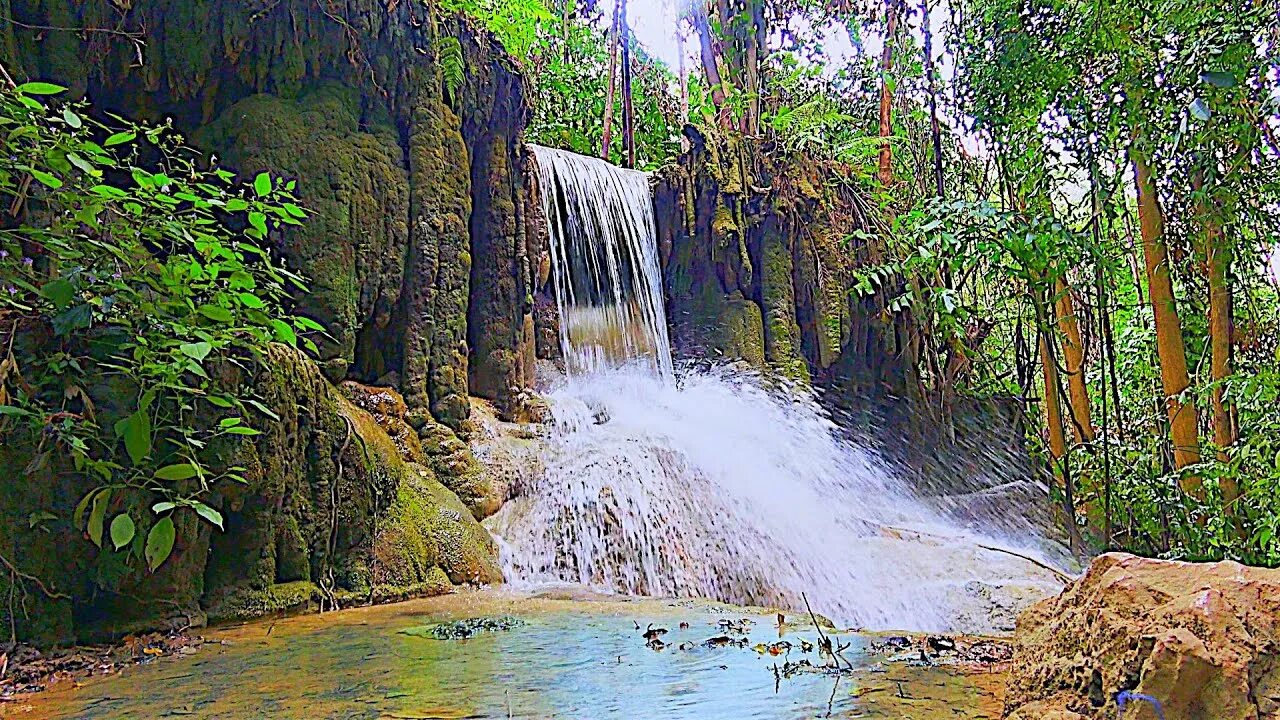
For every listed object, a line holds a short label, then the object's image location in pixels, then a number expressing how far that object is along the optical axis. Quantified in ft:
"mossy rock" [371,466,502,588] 17.16
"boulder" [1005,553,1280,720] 5.52
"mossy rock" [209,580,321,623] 13.70
